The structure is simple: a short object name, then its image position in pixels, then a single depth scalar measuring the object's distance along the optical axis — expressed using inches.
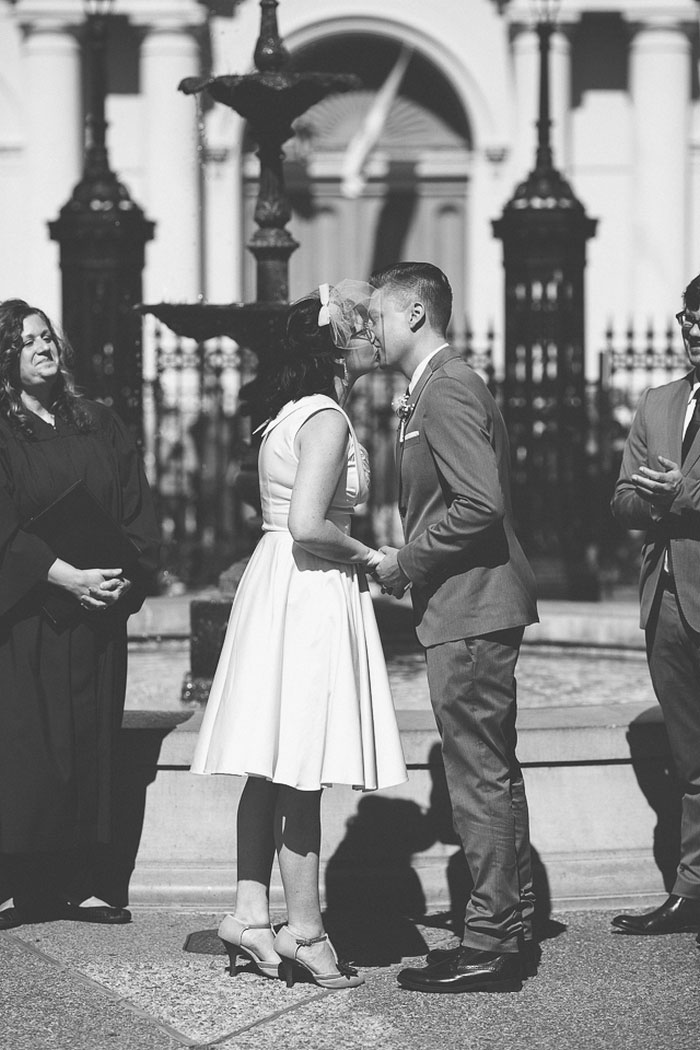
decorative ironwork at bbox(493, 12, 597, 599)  478.6
